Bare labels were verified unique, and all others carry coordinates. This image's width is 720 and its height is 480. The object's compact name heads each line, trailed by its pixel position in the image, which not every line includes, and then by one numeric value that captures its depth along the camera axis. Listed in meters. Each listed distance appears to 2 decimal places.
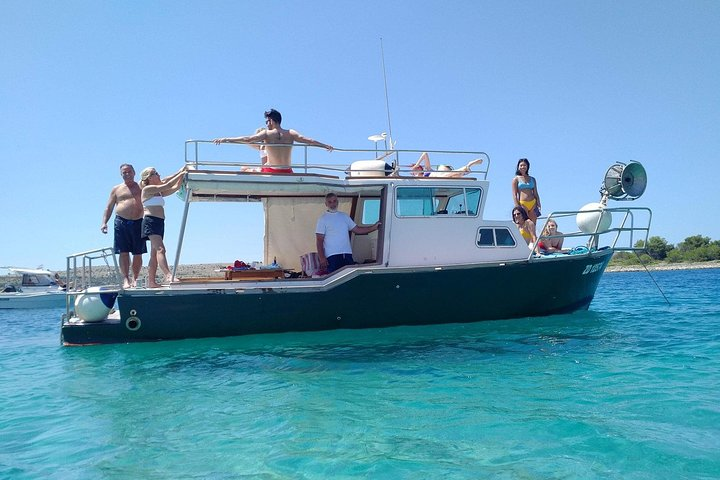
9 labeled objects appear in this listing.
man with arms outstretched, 9.12
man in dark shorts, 9.21
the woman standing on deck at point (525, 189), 10.77
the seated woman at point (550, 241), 10.54
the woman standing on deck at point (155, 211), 8.77
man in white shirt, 9.43
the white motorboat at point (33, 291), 28.22
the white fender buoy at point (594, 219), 10.45
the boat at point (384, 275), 8.70
